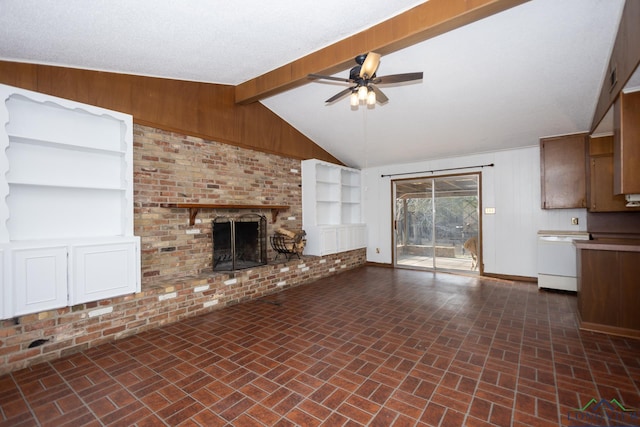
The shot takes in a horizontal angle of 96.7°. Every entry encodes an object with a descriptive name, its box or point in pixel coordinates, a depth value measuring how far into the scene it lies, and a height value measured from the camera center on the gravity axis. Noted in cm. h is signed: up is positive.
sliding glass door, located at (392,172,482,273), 600 -21
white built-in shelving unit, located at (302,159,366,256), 571 +13
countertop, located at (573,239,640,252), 294 -34
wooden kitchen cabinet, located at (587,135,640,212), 428 +54
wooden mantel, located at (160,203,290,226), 363 +11
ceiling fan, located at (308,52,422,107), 270 +134
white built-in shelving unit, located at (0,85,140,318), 240 +11
